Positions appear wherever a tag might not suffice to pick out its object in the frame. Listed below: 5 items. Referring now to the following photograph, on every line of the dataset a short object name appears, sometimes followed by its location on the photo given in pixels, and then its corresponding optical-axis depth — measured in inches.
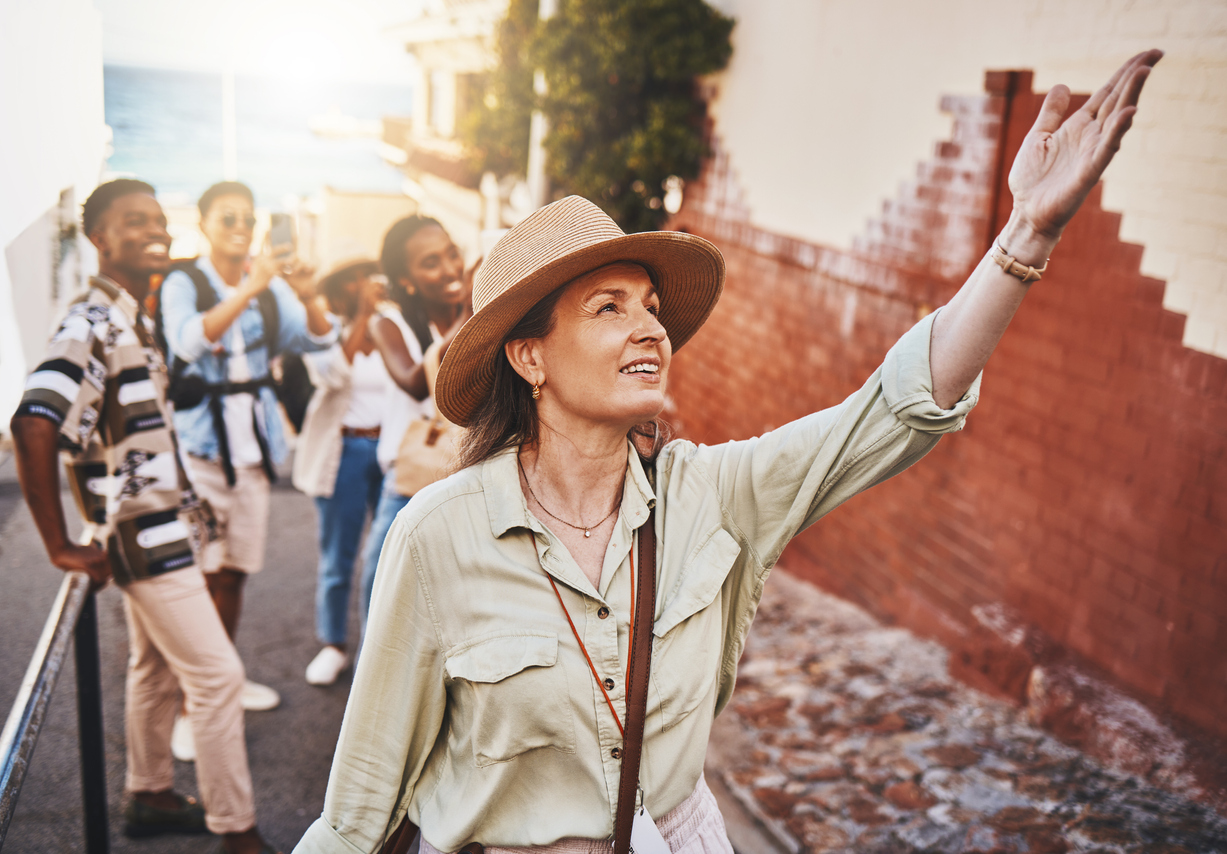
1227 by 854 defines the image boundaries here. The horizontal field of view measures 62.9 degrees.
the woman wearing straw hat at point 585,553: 68.7
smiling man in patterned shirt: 111.1
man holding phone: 151.8
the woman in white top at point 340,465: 186.5
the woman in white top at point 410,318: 159.9
